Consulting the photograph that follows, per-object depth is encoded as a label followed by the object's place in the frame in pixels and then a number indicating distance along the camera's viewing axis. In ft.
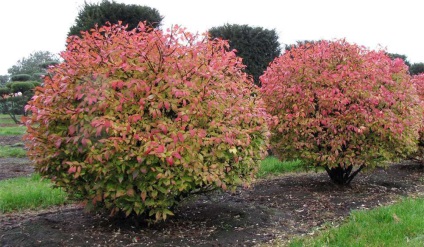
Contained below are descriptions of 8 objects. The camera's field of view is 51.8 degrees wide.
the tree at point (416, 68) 71.36
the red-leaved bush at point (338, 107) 19.77
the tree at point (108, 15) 32.24
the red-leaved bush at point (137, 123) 12.80
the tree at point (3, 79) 121.22
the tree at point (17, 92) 64.95
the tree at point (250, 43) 35.24
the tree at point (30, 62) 118.21
